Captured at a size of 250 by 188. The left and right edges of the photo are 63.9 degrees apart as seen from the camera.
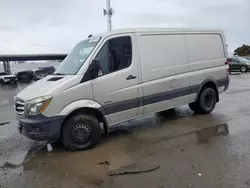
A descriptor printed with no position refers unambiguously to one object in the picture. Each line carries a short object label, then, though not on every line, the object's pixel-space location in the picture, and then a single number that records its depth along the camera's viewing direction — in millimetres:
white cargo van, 3832
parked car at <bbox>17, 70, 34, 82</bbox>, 24560
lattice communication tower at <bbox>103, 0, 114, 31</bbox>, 30995
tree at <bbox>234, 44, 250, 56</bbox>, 42214
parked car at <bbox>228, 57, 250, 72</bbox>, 20572
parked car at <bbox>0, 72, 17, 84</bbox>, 21898
